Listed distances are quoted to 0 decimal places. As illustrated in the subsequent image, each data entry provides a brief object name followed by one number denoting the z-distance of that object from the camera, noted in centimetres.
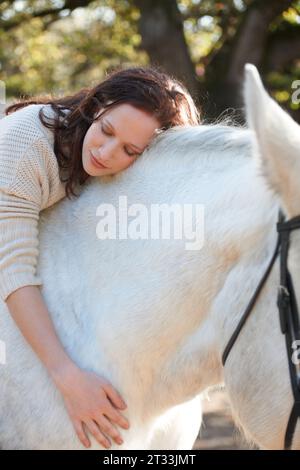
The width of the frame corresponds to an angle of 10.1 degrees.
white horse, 305
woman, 323
